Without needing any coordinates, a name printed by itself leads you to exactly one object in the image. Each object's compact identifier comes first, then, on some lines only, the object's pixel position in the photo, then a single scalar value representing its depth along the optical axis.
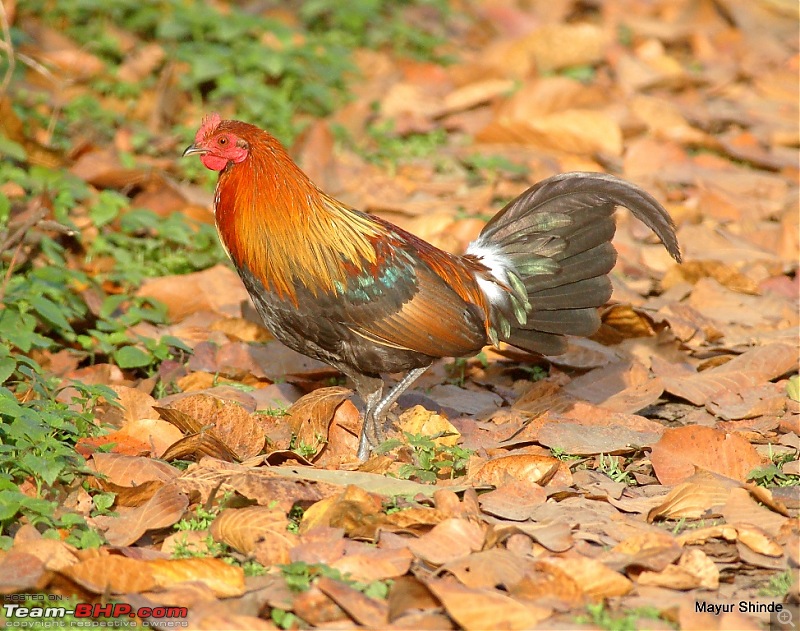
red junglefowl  10.28
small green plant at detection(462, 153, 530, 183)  17.25
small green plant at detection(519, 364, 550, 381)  12.62
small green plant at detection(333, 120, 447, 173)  18.37
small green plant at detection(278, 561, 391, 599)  7.83
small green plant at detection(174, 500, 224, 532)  8.79
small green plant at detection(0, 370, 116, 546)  8.37
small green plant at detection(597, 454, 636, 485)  10.02
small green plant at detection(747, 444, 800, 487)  9.54
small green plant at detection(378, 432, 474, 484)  9.70
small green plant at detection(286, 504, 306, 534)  8.97
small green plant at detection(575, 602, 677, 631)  7.45
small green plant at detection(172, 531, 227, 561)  8.44
